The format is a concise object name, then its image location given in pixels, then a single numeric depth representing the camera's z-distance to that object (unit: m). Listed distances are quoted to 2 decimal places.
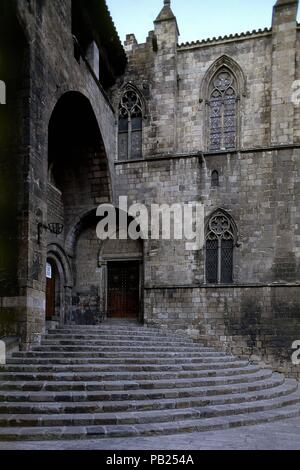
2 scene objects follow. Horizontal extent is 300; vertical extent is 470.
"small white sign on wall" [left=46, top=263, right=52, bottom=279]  13.37
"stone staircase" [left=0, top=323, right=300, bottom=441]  6.19
